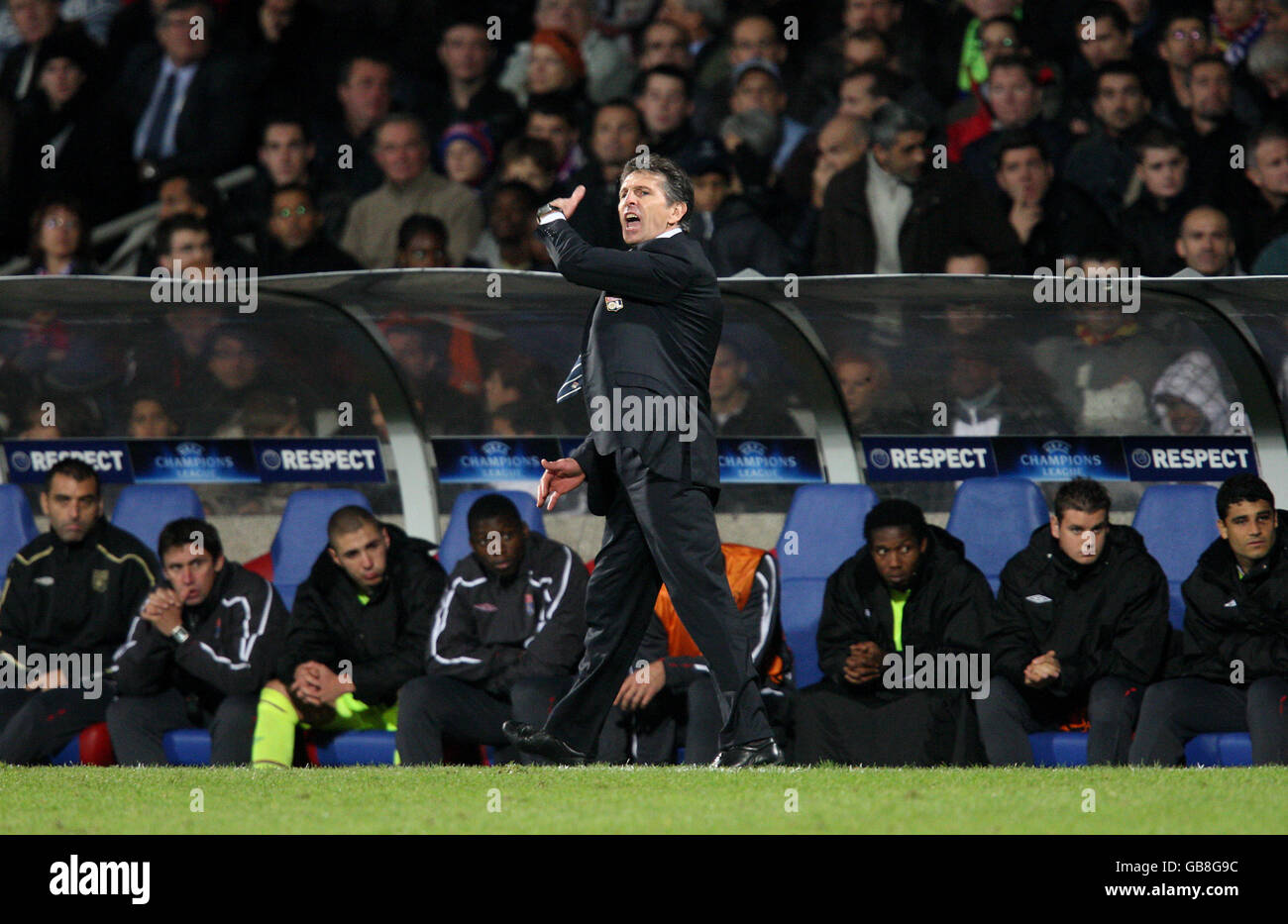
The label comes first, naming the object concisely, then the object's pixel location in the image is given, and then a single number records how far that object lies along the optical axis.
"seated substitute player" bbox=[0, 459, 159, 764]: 18.00
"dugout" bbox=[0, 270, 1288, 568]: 17.41
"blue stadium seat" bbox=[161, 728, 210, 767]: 16.97
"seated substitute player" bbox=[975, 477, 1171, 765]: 15.41
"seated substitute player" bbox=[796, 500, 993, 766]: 15.74
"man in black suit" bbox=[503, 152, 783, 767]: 11.41
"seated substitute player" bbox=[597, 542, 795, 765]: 15.70
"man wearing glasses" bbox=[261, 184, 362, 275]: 20.77
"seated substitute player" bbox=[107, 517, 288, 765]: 16.92
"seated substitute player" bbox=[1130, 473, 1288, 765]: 14.93
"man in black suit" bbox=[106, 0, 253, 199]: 24.16
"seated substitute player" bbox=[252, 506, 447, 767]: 16.62
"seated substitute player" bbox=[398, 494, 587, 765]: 15.98
